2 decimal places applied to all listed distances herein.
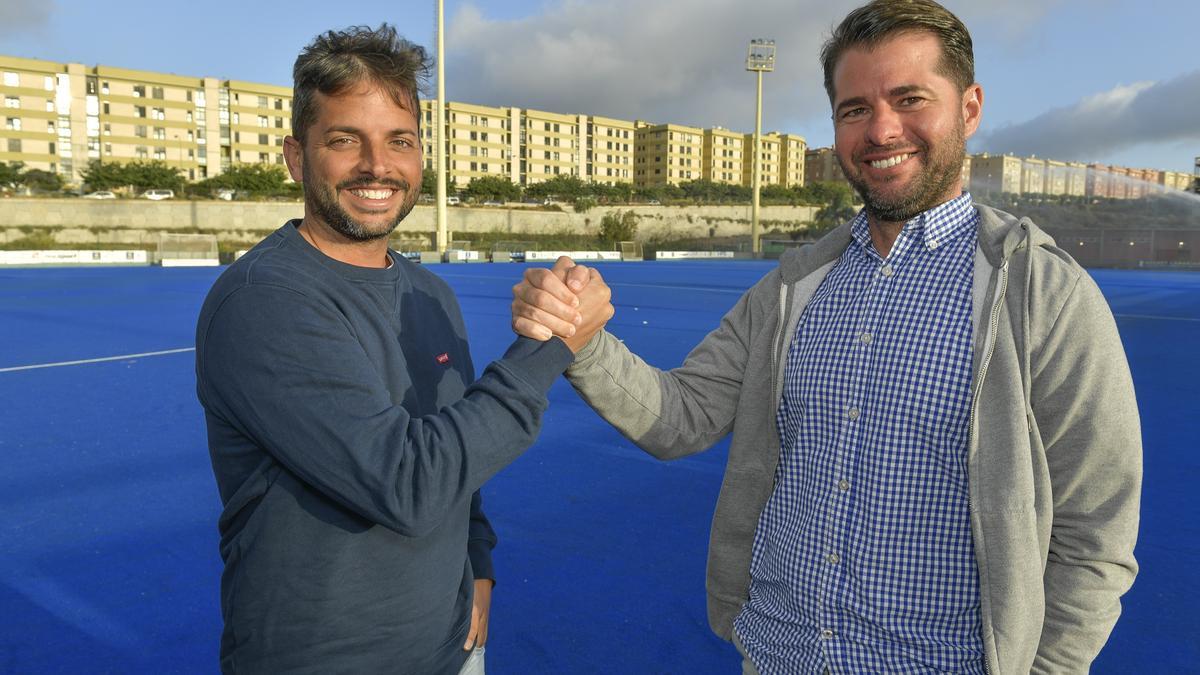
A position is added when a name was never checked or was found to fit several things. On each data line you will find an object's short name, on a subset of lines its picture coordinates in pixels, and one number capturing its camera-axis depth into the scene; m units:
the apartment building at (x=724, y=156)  123.62
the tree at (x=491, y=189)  77.31
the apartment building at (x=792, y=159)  128.62
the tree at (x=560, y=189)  81.00
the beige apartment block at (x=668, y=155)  118.44
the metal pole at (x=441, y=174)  35.03
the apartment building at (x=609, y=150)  112.56
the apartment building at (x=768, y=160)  126.62
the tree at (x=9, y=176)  56.50
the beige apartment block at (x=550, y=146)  105.31
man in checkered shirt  1.60
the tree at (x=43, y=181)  58.10
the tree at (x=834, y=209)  74.48
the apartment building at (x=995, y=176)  55.38
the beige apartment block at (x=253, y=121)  85.00
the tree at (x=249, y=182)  63.06
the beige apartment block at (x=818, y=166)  153.75
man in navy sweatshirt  1.47
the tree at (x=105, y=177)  62.56
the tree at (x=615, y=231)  54.00
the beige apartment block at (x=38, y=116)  74.75
